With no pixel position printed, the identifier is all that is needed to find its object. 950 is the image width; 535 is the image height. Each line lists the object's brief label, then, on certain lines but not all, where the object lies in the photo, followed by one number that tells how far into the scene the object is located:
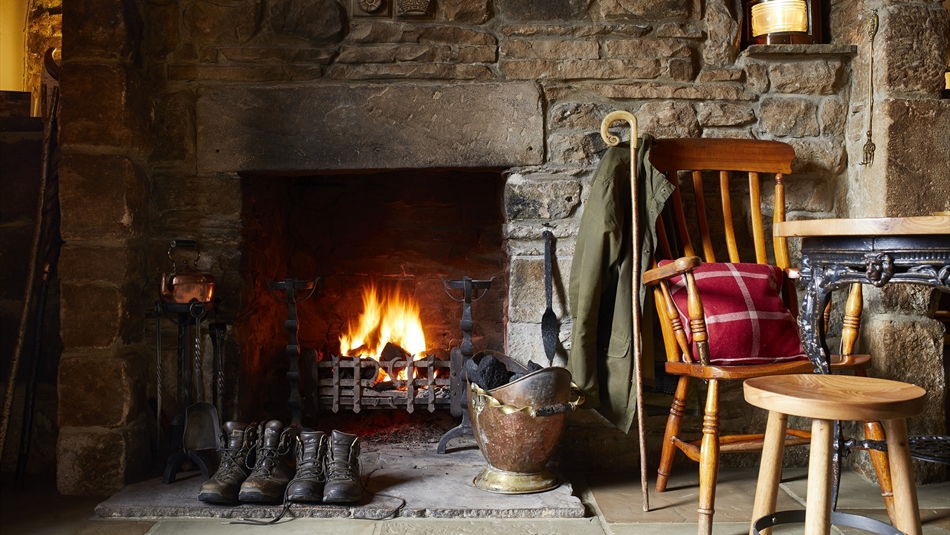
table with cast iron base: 1.91
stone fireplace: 2.95
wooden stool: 1.62
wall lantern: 2.95
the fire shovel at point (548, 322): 2.93
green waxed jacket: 2.69
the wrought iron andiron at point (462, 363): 3.03
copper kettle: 2.71
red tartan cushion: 2.44
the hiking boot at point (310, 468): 2.47
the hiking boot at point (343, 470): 2.45
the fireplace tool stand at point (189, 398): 2.72
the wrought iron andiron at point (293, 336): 3.01
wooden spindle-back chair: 2.32
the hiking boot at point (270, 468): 2.48
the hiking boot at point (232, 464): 2.48
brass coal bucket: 2.55
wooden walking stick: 2.57
